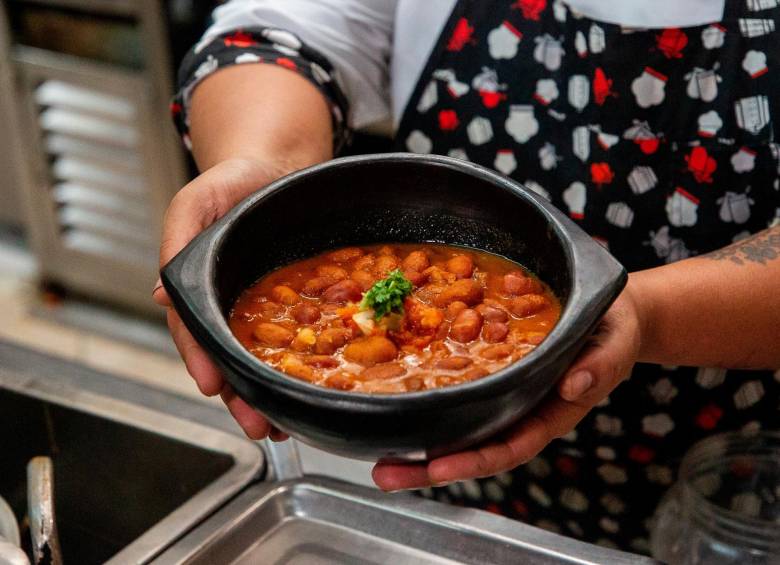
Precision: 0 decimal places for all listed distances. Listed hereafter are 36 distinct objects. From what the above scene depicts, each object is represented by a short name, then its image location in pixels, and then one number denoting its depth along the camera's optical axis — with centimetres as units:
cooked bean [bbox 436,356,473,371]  55
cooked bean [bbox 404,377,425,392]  54
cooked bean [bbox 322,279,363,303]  59
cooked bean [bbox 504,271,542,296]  59
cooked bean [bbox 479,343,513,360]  55
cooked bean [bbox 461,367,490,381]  54
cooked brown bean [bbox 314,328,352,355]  56
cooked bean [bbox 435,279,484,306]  58
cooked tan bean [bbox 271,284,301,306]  60
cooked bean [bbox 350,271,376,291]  60
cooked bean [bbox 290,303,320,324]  58
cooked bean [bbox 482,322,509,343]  56
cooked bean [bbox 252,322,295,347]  57
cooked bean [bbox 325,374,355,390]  54
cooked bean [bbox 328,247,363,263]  63
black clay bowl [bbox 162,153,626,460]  51
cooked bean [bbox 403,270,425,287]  60
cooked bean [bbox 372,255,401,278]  61
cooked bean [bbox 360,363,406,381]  55
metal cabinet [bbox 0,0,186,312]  149
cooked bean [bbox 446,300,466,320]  57
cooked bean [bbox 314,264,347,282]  61
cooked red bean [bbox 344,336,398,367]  55
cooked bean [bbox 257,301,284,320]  59
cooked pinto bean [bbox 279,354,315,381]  55
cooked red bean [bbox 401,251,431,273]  61
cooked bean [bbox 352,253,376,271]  62
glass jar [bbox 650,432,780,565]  70
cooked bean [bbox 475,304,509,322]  58
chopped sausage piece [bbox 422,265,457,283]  60
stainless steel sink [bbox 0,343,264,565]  66
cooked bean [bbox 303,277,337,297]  61
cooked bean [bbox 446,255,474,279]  61
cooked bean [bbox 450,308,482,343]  56
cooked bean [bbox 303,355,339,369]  56
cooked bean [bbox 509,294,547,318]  58
